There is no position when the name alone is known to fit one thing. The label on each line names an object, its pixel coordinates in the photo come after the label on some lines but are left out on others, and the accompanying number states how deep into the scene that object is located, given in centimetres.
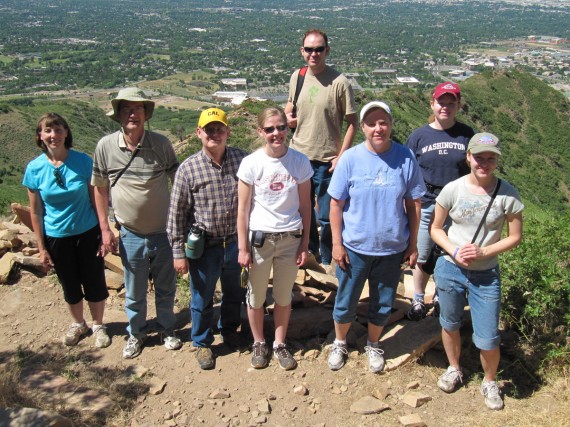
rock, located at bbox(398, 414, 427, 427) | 342
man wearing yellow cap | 360
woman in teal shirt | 396
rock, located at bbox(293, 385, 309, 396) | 374
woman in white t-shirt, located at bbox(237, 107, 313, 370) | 349
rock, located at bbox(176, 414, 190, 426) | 354
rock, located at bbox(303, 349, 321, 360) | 412
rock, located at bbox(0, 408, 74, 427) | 305
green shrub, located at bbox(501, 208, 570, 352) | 389
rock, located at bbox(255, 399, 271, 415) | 360
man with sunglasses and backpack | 451
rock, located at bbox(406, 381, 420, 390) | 378
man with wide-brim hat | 376
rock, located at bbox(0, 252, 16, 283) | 560
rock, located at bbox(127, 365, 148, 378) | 400
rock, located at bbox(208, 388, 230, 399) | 374
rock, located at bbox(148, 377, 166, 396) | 383
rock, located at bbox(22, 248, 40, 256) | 593
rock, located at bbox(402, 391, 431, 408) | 361
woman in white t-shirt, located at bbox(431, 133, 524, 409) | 328
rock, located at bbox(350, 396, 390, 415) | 354
